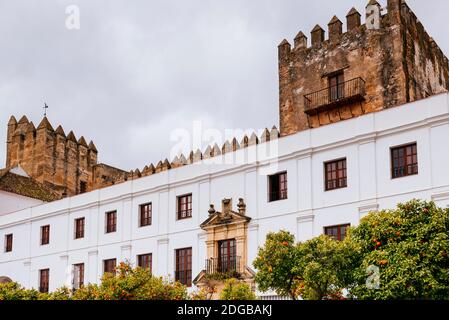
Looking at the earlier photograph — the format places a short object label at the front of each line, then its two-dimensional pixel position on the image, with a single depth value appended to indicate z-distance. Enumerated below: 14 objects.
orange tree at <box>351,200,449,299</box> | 19.67
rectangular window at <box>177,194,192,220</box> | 33.25
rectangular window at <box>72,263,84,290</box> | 37.09
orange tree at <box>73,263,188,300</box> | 24.88
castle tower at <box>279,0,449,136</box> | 33.12
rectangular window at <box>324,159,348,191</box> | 27.78
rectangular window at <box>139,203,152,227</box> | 34.84
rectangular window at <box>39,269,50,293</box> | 38.88
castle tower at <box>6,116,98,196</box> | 56.97
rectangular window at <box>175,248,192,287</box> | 32.30
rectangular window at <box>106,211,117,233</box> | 36.28
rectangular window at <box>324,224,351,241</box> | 27.06
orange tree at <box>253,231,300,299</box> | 22.78
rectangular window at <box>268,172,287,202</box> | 29.63
